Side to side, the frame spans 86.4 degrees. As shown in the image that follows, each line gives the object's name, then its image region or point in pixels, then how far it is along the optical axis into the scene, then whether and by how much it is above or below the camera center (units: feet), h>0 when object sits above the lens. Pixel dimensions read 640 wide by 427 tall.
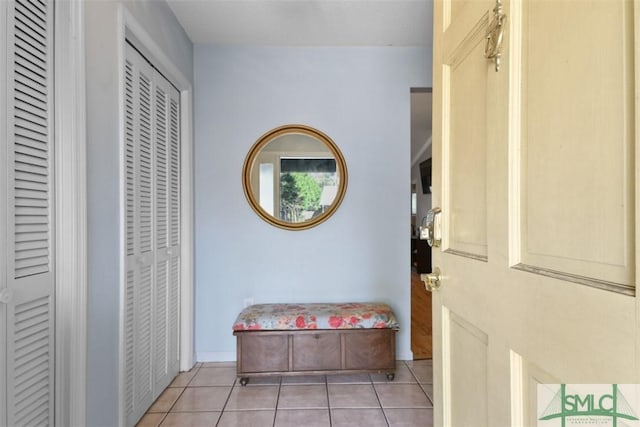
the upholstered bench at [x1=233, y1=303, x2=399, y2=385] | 7.41 -2.83
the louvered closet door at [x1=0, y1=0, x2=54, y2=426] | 3.41 -0.05
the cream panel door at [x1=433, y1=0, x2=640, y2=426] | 1.44 +0.05
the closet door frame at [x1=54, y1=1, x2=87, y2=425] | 4.05 +0.01
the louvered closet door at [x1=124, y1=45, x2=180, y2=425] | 5.73 -0.36
